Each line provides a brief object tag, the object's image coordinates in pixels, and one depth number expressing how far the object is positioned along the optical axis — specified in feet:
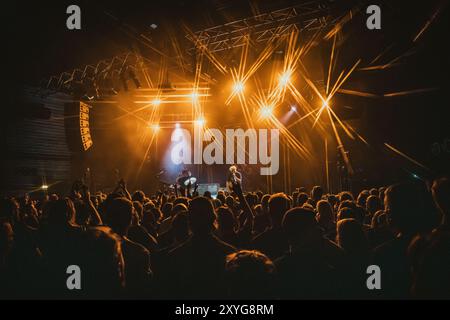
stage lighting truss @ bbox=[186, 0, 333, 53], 26.40
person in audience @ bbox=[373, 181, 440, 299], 7.37
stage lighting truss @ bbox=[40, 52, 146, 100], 35.88
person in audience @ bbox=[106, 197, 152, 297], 7.87
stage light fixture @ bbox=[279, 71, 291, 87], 36.55
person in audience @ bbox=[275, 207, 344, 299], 7.03
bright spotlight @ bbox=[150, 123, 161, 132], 54.01
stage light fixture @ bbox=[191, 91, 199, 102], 42.45
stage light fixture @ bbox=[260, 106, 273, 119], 43.62
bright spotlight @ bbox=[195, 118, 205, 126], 52.29
